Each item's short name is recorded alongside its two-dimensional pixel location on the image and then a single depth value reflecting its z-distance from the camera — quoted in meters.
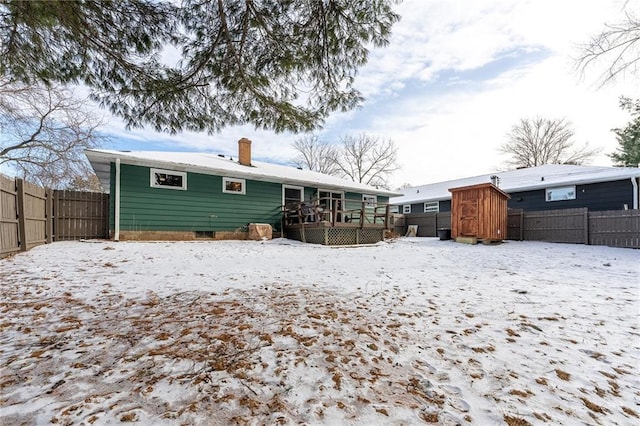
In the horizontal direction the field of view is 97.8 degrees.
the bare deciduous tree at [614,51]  7.36
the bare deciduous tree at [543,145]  24.58
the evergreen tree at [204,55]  3.58
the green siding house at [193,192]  9.25
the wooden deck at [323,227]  10.26
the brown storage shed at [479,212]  10.91
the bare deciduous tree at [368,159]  29.77
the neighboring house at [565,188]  12.54
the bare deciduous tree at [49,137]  11.52
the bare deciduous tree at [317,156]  30.25
